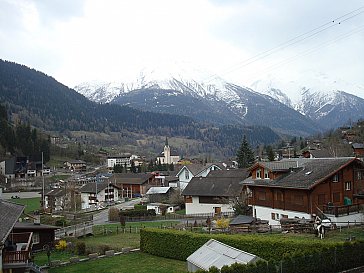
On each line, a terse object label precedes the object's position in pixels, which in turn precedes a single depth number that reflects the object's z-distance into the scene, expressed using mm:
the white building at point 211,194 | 63188
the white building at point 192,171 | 84644
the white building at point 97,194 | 98500
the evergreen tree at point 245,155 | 94181
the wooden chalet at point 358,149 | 98438
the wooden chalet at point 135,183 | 113625
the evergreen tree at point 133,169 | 151712
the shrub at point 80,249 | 38062
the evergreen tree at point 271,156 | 95106
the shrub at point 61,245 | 40844
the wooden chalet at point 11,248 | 23680
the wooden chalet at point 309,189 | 38594
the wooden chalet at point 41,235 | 40100
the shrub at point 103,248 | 37475
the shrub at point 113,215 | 64562
